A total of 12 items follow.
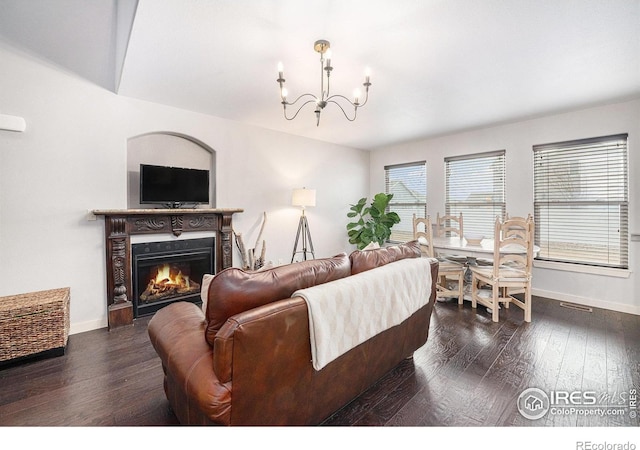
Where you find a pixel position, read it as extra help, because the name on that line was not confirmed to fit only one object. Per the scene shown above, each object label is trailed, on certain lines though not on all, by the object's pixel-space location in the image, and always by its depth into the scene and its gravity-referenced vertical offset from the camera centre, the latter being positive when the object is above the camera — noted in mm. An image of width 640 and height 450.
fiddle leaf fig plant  5176 +4
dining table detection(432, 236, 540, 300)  3279 -301
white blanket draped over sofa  1435 -479
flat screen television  3227 +479
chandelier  2107 +1368
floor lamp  4395 +69
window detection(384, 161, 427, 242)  5320 +604
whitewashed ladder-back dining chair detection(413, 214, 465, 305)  3701 -599
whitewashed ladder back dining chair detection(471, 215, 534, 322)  3088 -518
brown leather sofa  1190 -618
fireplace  2986 -114
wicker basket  2238 -795
